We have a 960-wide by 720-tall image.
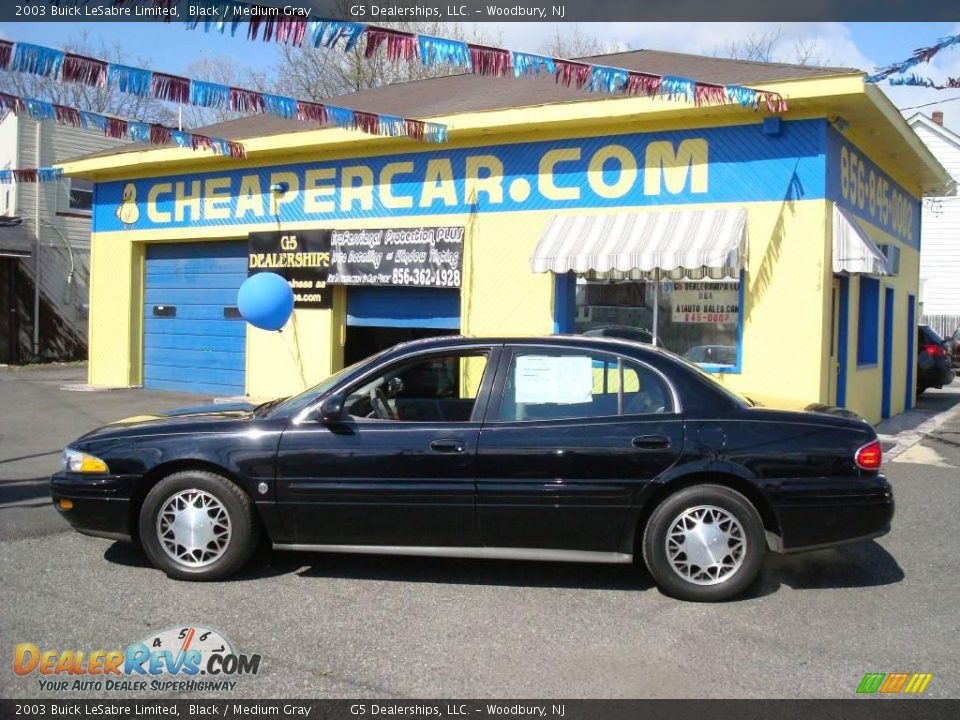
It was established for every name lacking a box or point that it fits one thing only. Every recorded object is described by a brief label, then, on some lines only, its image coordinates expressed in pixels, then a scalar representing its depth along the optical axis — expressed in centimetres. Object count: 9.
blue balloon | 1100
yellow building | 1048
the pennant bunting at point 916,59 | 876
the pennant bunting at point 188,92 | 770
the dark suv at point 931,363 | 1823
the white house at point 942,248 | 3128
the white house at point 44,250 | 2262
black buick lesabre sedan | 511
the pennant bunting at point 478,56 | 724
